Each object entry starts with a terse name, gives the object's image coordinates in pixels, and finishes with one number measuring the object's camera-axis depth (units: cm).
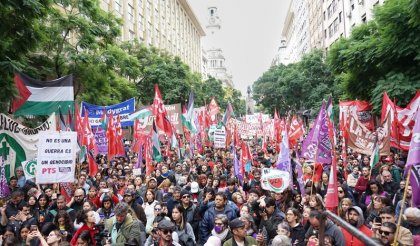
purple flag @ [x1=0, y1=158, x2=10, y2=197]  834
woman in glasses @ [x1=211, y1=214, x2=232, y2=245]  563
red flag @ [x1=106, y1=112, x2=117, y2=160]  1224
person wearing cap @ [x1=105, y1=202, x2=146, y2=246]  575
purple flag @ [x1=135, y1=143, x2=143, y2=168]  1105
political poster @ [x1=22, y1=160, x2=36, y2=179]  907
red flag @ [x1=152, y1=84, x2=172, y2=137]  1349
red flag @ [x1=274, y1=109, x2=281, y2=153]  1862
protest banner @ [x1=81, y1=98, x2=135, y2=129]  1497
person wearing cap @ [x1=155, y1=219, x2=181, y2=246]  502
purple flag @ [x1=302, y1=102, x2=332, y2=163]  826
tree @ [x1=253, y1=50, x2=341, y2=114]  3891
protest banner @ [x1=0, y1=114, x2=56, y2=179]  902
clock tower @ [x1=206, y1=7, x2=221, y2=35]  15025
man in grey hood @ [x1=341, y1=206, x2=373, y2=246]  548
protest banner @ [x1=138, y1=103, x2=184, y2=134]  1842
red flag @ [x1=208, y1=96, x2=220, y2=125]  2147
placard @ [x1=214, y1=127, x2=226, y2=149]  1550
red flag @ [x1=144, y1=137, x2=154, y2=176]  1080
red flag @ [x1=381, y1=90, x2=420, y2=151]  1045
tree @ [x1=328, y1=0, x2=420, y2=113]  1374
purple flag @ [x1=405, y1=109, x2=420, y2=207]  487
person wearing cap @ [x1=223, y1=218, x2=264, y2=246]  511
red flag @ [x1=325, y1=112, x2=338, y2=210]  619
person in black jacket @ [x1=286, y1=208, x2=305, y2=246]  585
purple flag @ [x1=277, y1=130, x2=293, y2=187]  927
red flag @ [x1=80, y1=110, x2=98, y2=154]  1207
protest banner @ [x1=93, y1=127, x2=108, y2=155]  1468
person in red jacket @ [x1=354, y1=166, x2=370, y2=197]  930
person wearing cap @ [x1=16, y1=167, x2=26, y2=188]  1020
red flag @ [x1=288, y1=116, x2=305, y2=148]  1709
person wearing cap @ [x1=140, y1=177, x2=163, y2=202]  880
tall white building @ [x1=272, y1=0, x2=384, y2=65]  3584
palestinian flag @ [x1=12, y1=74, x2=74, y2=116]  995
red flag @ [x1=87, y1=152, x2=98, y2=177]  1084
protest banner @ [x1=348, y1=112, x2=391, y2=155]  1212
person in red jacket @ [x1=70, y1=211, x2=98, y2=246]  593
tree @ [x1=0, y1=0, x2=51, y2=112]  988
